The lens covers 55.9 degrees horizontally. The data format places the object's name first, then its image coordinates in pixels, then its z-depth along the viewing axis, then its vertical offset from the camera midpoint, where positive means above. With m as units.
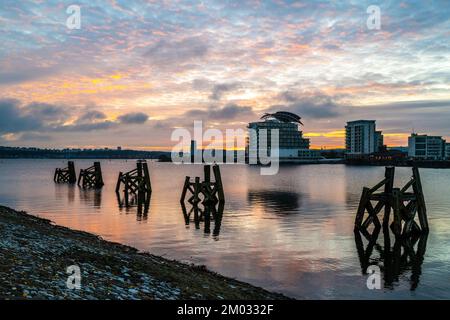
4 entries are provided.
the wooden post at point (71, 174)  74.90 -3.18
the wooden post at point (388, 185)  26.02 -1.79
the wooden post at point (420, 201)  26.36 -2.79
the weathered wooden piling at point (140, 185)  51.47 -3.58
